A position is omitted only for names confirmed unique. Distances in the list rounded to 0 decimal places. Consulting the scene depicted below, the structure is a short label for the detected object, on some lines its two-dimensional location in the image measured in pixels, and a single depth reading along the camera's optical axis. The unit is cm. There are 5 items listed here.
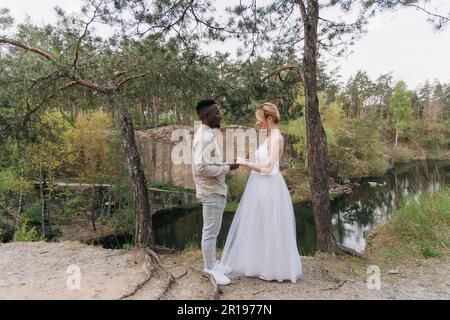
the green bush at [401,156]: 2973
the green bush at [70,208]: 1456
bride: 306
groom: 281
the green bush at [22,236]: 810
